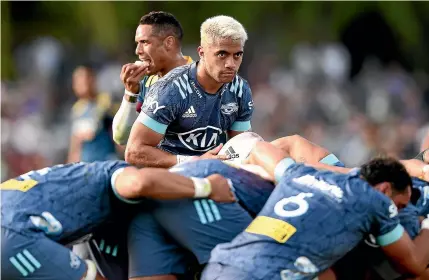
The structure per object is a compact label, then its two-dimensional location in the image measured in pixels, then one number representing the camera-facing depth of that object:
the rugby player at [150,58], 19.94
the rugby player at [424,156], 18.34
